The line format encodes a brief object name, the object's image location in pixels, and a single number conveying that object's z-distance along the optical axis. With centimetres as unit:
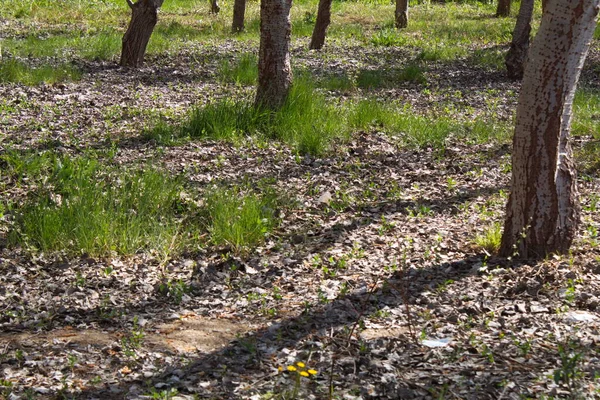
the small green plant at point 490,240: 602
